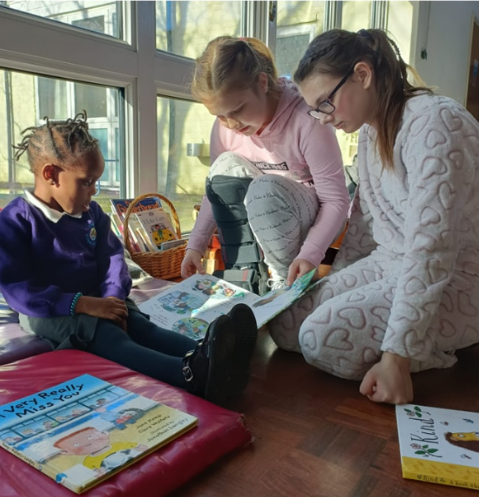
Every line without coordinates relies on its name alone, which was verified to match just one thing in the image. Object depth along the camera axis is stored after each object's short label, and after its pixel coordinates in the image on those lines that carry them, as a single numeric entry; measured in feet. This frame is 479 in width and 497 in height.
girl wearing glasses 2.89
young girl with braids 3.28
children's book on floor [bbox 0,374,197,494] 2.01
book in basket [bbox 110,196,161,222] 6.10
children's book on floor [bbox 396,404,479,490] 2.20
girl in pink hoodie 4.08
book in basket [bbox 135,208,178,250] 6.17
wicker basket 5.78
